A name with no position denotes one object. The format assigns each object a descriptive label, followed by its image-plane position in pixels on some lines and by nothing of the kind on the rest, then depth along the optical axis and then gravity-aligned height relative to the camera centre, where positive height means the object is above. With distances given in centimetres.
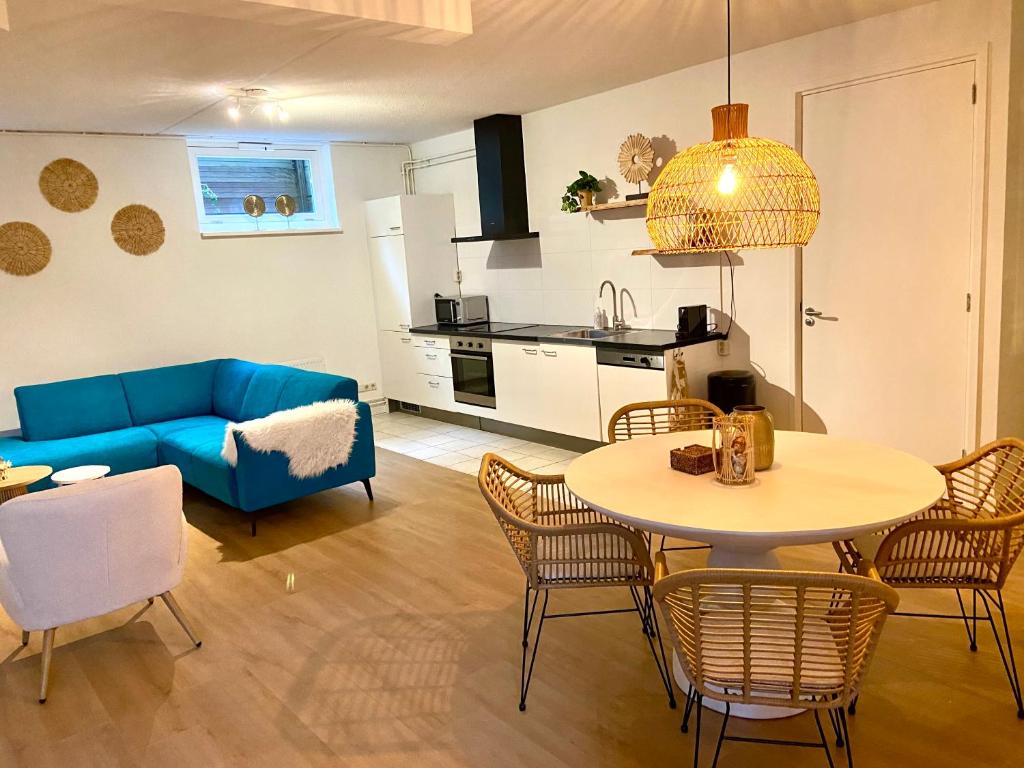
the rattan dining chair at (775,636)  174 -93
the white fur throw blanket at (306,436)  428 -88
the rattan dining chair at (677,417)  335 -73
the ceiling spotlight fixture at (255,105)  482 +114
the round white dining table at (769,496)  205 -72
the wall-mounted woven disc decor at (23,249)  546 +33
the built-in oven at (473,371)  629 -87
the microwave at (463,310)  692 -38
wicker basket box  253 -68
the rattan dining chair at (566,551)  242 -96
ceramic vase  249 -61
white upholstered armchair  273 -93
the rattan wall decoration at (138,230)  595 +45
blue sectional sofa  444 -94
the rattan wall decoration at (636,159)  520 +64
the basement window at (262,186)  653 +82
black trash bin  472 -85
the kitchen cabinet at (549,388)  541 -93
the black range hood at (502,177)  613 +69
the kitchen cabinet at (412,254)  692 +15
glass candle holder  237 -61
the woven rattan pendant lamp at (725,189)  235 +18
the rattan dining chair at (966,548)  229 -96
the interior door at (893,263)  391 -14
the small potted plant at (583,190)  558 +49
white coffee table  436 -102
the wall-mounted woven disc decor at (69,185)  560 +78
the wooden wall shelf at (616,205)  521 +34
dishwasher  484 -79
